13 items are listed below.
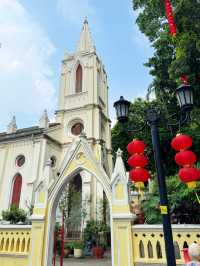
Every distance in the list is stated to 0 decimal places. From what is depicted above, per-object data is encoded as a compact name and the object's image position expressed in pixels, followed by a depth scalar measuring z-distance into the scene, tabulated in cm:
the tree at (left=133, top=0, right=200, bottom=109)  827
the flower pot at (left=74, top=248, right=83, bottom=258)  1287
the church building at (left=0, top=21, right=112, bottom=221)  1894
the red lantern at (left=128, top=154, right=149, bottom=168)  508
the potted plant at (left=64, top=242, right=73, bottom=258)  1317
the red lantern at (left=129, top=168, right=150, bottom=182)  504
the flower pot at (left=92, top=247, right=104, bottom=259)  1277
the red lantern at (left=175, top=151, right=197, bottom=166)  462
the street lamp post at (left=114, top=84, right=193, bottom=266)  381
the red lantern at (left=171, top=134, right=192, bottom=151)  476
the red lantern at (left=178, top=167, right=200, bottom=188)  445
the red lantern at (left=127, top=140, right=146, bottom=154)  523
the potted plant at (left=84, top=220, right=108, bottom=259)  1467
